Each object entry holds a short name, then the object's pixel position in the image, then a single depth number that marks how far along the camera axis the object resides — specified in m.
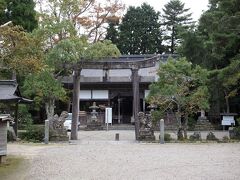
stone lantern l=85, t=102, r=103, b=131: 33.69
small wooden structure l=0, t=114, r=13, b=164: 11.24
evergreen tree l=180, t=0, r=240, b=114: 20.31
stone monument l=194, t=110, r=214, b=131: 31.58
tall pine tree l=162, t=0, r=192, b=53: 52.36
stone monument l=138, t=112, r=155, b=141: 20.67
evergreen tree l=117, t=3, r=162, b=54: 51.75
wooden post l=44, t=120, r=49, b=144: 19.15
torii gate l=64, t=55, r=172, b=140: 21.78
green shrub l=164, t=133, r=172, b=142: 20.06
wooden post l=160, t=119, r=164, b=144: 19.56
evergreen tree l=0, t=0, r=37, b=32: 29.12
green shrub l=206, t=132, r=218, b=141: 20.19
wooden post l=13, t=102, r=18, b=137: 21.42
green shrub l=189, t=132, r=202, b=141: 20.22
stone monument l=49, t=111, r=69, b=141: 20.33
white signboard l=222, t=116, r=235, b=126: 30.60
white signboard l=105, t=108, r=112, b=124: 33.00
